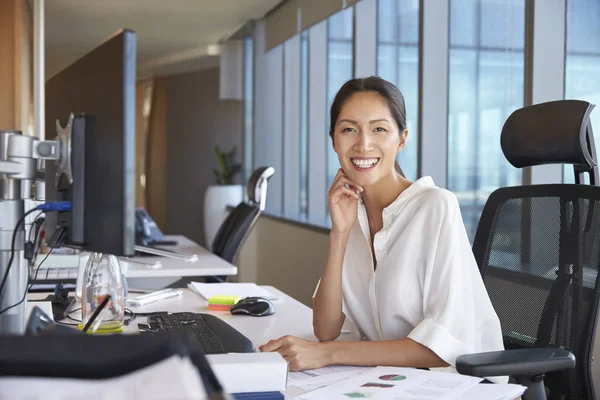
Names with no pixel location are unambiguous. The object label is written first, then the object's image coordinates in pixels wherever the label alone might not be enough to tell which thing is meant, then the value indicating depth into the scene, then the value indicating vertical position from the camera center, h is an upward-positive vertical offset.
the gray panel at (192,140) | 10.40 +0.47
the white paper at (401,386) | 1.17 -0.38
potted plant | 8.39 -0.40
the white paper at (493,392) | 1.18 -0.38
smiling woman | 1.48 -0.22
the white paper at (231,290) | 2.28 -0.41
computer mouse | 2.00 -0.40
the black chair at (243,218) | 3.38 -0.24
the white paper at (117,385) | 0.63 -0.20
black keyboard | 1.45 -0.38
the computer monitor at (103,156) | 1.12 +0.02
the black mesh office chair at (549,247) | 1.60 -0.19
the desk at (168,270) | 2.95 -0.45
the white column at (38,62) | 5.92 +0.93
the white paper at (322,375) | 1.29 -0.40
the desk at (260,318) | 1.79 -0.43
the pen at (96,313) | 1.38 -0.30
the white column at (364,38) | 4.91 +0.96
